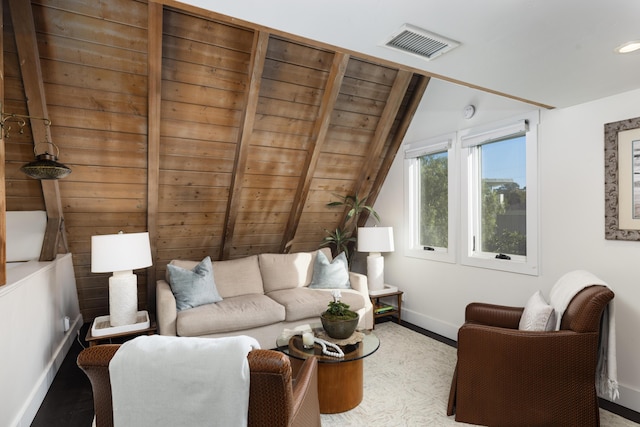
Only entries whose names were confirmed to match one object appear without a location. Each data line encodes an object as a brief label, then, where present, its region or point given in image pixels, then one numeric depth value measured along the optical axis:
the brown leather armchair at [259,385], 1.22
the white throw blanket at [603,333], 2.08
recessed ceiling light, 1.75
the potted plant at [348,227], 4.41
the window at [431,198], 3.71
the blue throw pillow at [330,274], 3.96
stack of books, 4.10
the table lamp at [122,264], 2.78
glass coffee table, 2.36
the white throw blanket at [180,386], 1.19
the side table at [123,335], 2.82
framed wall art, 2.42
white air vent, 1.70
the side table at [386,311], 4.06
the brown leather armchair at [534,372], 2.04
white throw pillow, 2.22
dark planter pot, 2.56
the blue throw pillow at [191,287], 3.26
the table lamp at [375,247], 4.07
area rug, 2.31
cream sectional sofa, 3.06
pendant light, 2.39
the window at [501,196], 3.03
